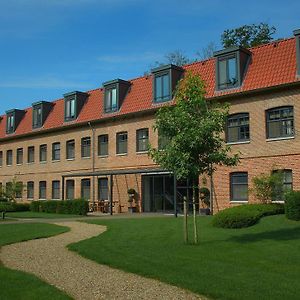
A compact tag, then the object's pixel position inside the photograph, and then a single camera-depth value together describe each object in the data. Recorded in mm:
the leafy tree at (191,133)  9842
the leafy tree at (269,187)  16049
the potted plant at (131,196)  22164
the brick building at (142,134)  17135
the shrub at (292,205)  12631
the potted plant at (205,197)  18861
